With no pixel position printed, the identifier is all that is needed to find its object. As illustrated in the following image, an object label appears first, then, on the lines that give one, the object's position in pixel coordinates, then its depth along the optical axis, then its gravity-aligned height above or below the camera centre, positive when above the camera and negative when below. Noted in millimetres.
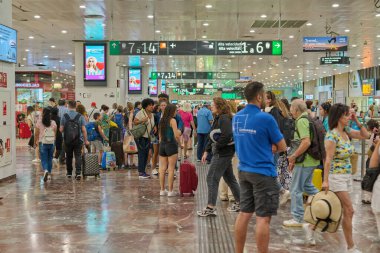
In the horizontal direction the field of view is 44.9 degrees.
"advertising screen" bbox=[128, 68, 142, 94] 31956 +2282
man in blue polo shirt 4086 -414
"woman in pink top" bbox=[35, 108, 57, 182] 9984 -621
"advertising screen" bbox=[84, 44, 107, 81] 20344 +2079
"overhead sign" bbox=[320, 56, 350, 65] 19861 +2216
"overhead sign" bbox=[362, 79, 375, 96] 39041 +2072
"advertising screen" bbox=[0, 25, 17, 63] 9775 +1461
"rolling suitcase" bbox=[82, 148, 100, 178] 10398 -1237
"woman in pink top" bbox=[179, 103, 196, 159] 13688 -317
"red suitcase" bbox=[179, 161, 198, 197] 8180 -1248
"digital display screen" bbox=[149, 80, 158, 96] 36119 +1785
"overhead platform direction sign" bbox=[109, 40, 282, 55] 14547 +2018
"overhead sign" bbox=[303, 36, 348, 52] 17000 +2490
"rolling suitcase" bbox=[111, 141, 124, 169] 12336 -1175
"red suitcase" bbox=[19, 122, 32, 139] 24031 -1102
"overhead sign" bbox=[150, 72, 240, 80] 26844 +2103
